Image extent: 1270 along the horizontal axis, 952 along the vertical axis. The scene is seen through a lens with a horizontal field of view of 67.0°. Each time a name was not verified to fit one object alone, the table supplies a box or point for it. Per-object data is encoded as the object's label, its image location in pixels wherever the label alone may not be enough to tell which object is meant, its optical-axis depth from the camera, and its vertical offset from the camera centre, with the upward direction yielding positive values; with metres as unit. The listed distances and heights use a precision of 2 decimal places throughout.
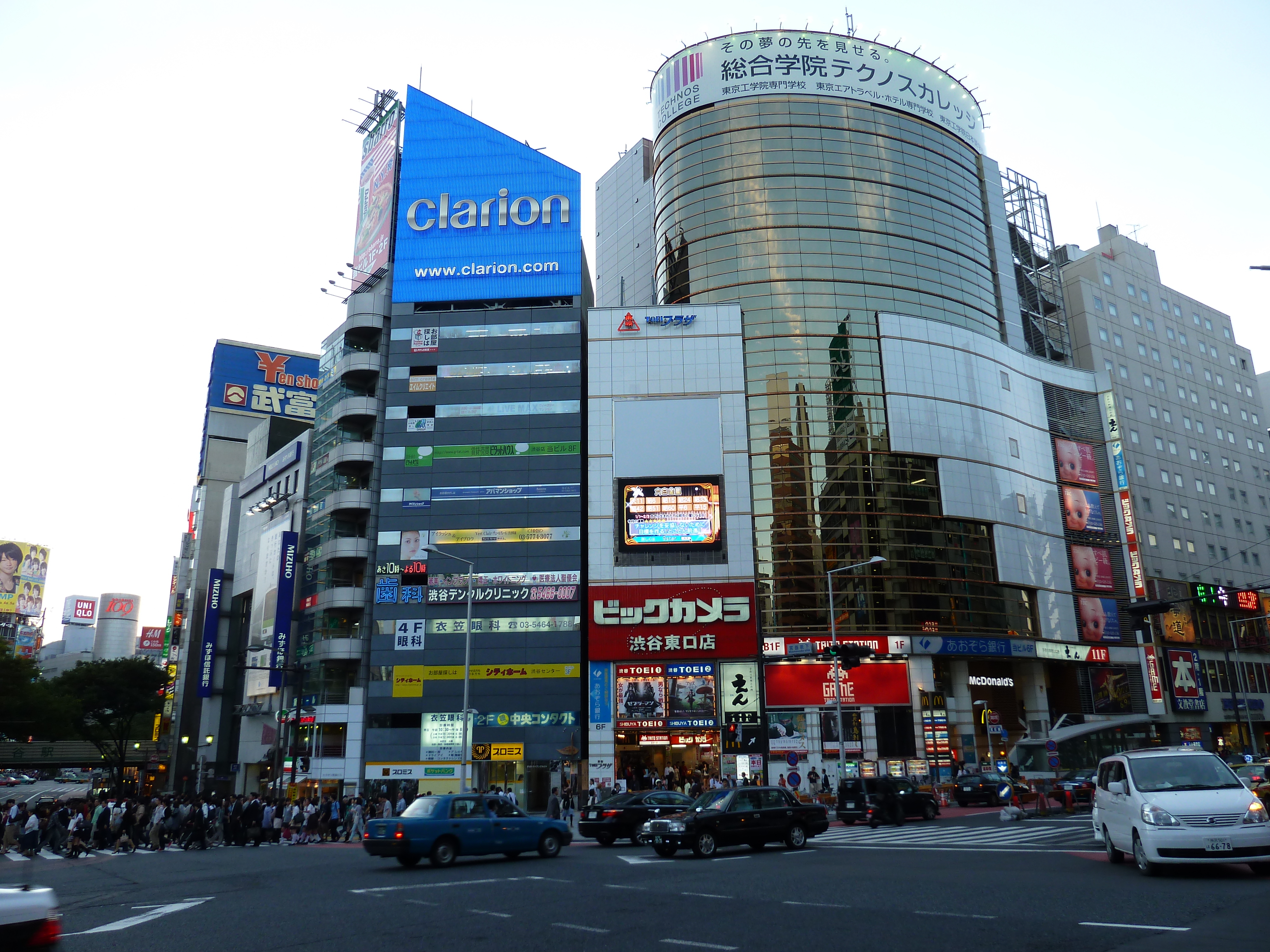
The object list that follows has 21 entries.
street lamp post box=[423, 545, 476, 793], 38.62 +3.48
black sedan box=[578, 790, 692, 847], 27.69 -1.84
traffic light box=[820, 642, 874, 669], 35.56 +3.31
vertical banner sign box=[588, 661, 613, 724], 58.62 +3.31
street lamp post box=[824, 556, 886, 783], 40.12 +1.98
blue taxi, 21.70 -1.87
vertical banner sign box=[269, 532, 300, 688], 65.12 +9.85
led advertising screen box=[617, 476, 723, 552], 61.84 +14.52
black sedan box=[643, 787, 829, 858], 22.80 -1.81
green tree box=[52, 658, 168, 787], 83.50 +5.04
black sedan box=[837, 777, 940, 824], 34.03 -1.91
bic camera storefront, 58.22 +3.92
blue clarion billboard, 67.50 +36.95
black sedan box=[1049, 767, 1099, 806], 35.44 -1.73
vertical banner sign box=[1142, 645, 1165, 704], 70.50 +4.54
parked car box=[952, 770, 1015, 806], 41.94 -1.91
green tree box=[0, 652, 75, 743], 57.69 +2.92
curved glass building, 63.56 +33.85
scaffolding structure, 83.62 +40.36
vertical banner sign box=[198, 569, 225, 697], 78.19 +9.78
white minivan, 14.16 -1.06
